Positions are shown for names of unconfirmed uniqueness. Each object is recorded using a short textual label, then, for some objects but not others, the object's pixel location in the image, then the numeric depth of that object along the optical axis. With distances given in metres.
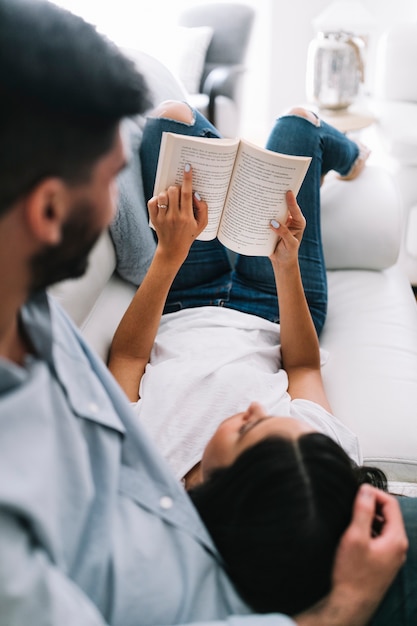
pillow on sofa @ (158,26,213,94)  3.30
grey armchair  3.25
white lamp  2.60
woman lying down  0.70
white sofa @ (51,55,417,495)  1.09
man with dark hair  0.50
